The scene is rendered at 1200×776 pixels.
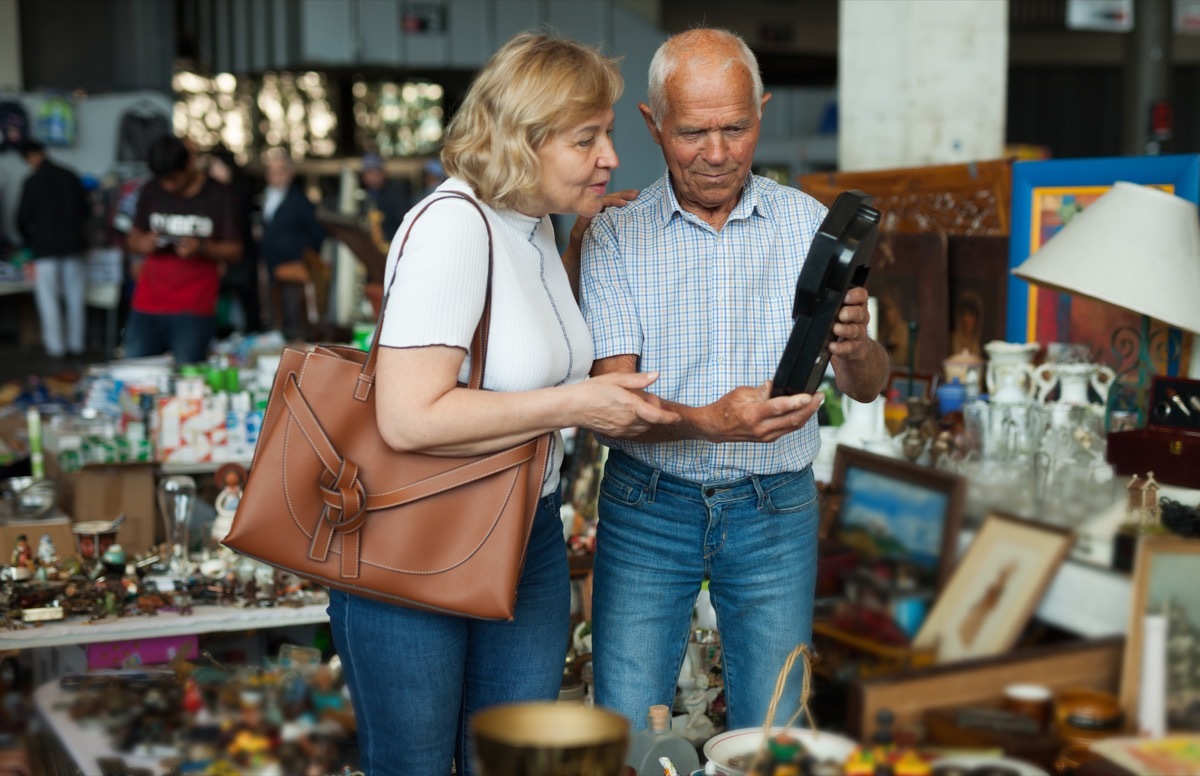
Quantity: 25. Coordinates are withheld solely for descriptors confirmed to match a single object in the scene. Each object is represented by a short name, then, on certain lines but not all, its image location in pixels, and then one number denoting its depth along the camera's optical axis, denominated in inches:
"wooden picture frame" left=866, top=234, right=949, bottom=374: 138.1
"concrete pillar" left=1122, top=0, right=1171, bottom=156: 408.5
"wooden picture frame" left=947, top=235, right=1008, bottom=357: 135.0
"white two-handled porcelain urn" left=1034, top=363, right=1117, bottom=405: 119.9
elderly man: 76.1
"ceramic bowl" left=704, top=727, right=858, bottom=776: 48.5
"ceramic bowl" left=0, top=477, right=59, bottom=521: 150.7
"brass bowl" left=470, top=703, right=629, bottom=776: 43.3
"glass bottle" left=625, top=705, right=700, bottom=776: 79.5
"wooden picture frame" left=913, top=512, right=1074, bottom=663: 45.7
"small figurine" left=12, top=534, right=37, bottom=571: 128.1
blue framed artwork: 125.6
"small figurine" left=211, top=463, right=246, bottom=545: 135.9
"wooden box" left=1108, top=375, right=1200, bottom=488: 96.0
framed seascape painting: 47.8
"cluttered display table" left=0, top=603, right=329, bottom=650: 112.7
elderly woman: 62.0
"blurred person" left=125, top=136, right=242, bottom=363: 218.4
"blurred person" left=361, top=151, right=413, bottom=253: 314.8
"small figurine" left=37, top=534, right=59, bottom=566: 131.0
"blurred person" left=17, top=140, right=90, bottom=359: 403.2
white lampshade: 99.8
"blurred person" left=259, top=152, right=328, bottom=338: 328.8
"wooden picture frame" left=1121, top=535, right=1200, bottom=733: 45.1
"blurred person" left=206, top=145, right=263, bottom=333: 354.8
